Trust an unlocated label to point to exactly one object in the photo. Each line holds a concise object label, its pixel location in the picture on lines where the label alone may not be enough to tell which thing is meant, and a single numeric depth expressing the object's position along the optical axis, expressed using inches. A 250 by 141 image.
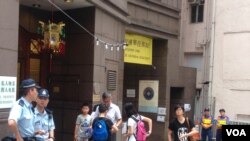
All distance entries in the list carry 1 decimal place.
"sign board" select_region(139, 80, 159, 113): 606.6
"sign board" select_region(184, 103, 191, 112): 655.5
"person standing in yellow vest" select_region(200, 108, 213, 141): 587.5
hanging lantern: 376.2
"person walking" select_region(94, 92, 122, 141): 306.2
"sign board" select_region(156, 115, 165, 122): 602.5
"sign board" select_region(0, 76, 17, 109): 261.0
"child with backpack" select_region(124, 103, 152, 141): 302.8
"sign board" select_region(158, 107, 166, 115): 603.5
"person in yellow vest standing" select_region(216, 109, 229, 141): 571.5
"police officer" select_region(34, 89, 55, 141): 220.1
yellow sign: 533.0
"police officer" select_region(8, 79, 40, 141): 203.8
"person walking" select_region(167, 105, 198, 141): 277.4
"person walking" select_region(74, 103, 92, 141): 341.7
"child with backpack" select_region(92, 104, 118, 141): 285.3
